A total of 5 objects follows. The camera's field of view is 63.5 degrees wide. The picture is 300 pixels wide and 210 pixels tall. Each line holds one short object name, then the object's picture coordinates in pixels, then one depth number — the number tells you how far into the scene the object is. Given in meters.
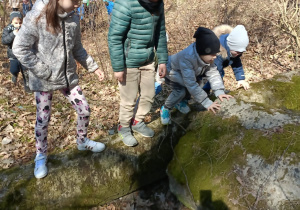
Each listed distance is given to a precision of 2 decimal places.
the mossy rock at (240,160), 2.50
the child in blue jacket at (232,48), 3.64
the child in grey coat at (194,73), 3.14
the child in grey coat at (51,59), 2.27
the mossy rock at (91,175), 2.67
